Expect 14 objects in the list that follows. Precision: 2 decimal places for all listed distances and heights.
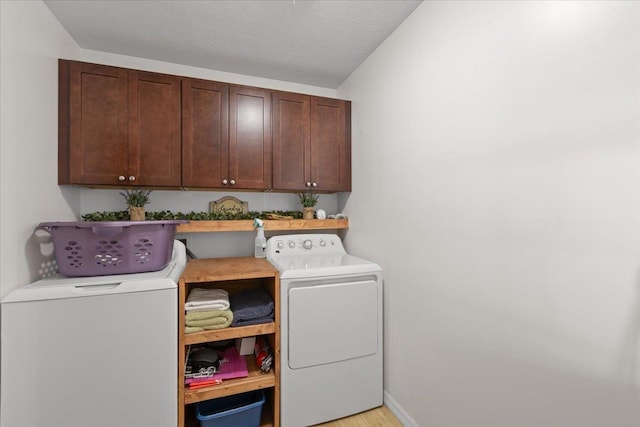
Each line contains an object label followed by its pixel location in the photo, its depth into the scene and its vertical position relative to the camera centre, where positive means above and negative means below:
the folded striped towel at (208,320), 1.51 -0.60
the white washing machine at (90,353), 1.19 -0.64
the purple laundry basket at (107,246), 1.40 -0.17
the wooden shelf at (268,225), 2.06 -0.10
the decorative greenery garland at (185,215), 1.96 -0.02
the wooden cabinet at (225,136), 1.98 +0.57
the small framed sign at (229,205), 2.35 +0.07
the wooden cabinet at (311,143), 2.21 +0.58
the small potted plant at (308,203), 2.45 +0.09
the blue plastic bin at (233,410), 1.56 -1.19
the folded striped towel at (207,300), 1.54 -0.50
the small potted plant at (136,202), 1.98 +0.08
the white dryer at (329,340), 1.67 -0.80
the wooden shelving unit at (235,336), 1.48 -0.71
